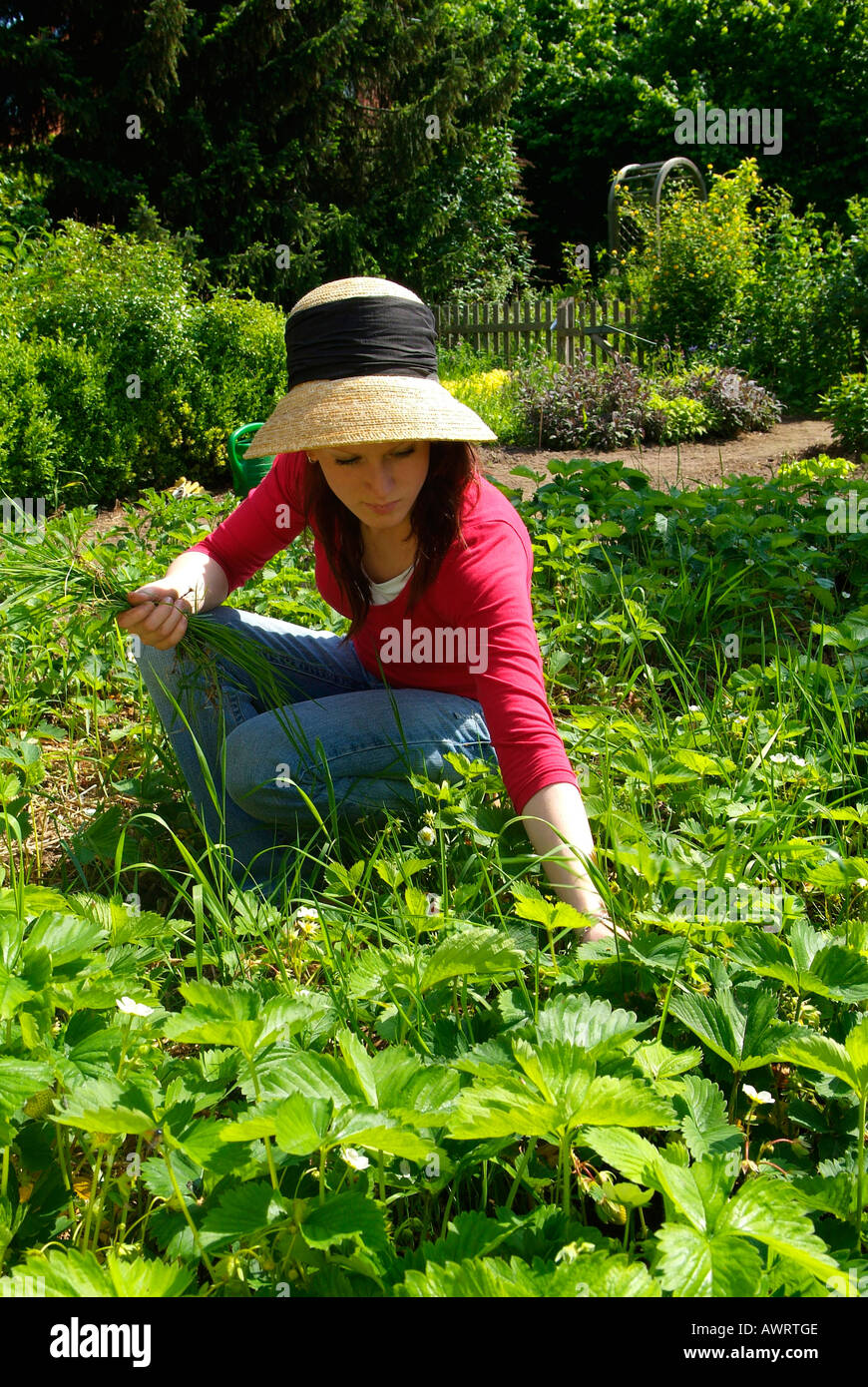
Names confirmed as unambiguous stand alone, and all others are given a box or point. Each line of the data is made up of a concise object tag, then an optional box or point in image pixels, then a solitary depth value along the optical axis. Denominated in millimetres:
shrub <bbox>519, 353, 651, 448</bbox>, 7469
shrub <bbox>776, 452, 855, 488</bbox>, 3980
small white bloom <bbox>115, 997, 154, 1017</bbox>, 1145
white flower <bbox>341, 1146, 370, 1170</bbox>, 991
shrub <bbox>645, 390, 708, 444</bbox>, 7504
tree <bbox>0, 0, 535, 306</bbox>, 10875
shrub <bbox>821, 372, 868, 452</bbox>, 6586
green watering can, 4527
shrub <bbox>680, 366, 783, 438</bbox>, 8109
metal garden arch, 14320
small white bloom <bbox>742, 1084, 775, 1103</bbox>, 1189
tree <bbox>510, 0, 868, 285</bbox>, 16469
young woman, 1802
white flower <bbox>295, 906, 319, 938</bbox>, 1628
